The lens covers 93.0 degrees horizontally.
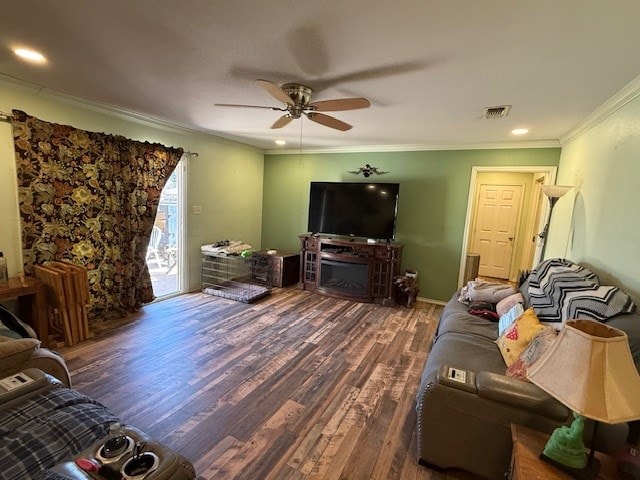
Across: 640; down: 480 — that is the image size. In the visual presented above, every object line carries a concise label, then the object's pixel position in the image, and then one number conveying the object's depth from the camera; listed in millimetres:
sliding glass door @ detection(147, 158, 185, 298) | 4191
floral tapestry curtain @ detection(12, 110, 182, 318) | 2775
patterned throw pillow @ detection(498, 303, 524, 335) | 2285
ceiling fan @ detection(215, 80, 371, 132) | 2054
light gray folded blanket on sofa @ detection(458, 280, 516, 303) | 2961
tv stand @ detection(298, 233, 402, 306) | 4414
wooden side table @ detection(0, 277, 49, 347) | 2607
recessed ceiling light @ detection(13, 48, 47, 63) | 2012
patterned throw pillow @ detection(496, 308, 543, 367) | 1888
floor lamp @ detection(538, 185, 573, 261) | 3124
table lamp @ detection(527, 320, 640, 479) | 988
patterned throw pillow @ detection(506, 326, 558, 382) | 1671
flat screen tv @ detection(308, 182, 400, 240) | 4438
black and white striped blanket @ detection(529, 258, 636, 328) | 1724
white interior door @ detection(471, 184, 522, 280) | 5910
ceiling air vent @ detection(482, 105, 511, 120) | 2693
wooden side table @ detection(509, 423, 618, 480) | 1149
